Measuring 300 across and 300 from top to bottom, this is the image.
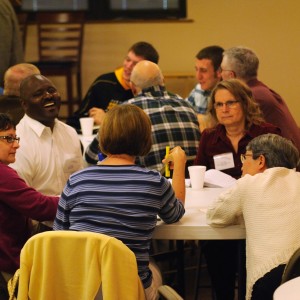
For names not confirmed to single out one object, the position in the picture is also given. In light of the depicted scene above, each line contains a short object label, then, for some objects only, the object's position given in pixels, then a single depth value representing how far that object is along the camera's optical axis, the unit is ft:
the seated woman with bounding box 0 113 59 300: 18.36
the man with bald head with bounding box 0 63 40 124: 26.26
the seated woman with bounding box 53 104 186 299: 16.50
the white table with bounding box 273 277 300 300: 12.30
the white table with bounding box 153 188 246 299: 17.60
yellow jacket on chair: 14.50
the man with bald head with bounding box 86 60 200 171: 25.74
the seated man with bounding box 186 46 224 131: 35.00
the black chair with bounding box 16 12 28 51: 53.93
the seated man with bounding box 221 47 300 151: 27.89
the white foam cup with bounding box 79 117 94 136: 30.86
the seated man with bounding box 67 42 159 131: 35.60
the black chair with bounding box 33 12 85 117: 51.98
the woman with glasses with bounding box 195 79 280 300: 23.49
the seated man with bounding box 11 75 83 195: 21.66
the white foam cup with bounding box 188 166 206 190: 21.64
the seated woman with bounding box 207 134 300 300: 16.45
